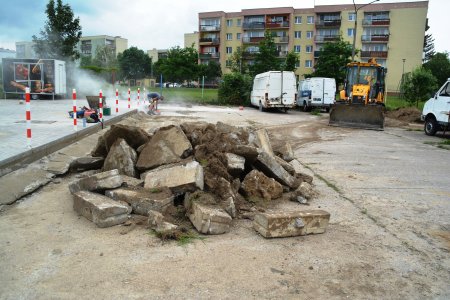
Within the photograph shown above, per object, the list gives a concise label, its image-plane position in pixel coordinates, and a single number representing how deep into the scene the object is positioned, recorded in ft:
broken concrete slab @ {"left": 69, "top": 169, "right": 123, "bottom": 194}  16.49
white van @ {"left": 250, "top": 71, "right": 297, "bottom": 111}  80.79
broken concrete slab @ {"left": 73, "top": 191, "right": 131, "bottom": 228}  14.46
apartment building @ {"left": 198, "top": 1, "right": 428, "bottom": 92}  202.59
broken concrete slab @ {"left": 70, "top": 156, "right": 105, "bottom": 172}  22.07
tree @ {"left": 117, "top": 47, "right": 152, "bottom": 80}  292.81
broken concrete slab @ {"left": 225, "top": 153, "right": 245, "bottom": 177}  18.41
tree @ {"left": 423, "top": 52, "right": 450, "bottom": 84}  211.41
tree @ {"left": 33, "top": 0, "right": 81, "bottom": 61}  116.78
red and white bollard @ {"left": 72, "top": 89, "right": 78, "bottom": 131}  32.78
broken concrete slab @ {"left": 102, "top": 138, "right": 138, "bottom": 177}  19.47
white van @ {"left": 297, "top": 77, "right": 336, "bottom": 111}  91.71
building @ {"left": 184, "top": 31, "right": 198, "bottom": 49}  341.41
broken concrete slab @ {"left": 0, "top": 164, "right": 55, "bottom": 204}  17.67
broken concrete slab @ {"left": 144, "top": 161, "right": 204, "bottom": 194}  16.25
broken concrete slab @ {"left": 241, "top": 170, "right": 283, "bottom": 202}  18.16
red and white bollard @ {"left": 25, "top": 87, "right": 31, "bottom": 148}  23.75
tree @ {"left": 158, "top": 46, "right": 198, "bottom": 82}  201.36
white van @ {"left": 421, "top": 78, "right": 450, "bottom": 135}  47.93
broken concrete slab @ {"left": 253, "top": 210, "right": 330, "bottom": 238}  13.84
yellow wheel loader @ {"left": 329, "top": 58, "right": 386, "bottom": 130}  57.72
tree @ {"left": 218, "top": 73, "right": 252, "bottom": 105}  109.70
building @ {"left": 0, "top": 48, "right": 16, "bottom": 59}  109.60
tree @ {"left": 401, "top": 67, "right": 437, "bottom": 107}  94.07
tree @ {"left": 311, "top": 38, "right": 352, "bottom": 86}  137.39
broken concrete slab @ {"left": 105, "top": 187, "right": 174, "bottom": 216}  15.34
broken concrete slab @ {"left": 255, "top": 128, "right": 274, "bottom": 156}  24.03
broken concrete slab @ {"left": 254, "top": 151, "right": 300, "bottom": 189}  19.54
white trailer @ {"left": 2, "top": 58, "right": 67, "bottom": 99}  83.82
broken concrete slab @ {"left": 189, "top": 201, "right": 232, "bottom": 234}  13.98
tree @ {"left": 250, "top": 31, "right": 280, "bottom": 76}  133.39
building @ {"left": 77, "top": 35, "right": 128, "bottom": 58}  380.17
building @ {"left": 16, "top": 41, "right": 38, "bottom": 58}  208.61
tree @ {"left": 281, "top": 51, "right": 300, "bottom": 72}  136.87
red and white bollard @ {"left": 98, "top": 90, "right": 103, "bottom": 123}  40.75
